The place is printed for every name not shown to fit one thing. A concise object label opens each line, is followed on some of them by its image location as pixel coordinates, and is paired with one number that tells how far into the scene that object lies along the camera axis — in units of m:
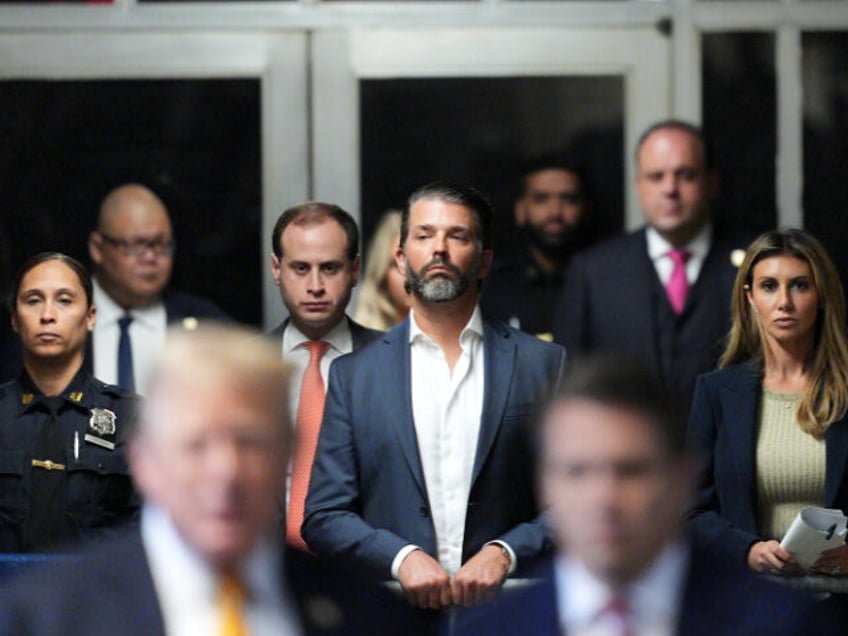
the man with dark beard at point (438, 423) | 10.70
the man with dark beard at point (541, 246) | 14.36
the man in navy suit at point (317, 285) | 11.95
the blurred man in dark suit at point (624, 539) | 5.73
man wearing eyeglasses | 13.97
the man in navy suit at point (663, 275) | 13.57
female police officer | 11.22
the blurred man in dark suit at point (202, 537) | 5.73
